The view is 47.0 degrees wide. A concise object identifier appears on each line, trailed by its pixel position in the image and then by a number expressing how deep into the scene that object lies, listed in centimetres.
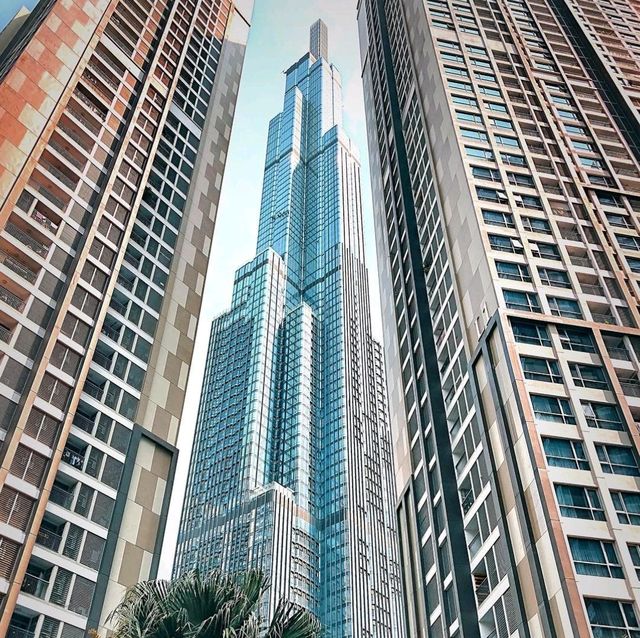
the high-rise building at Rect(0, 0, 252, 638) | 3428
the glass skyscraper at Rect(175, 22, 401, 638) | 13100
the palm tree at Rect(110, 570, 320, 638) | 1773
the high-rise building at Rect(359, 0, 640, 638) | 3672
